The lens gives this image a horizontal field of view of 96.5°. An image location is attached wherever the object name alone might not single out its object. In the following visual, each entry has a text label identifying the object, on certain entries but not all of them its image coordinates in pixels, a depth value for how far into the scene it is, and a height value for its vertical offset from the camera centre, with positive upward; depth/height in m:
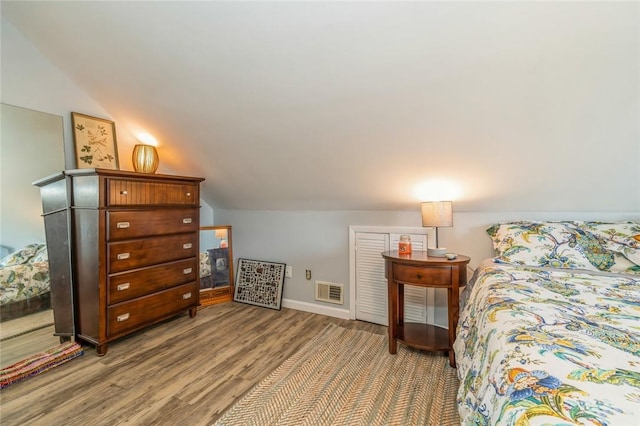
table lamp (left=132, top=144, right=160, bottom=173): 2.55 +0.47
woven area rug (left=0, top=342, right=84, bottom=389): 1.71 -0.97
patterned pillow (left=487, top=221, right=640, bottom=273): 1.59 -0.25
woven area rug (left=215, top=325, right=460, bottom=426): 1.43 -1.05
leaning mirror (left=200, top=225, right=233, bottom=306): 3.06 -0.61
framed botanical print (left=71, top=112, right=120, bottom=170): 2.34 +0.60
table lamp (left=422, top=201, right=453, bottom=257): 1.95 -0.07
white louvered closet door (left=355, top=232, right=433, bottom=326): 2.39 -0.70
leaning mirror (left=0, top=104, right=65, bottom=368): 1.90 -0.16
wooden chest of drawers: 1.97 -0.30
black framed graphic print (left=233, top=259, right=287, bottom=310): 2.99 -0.81
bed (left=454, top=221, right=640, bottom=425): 0.62 -0.40
